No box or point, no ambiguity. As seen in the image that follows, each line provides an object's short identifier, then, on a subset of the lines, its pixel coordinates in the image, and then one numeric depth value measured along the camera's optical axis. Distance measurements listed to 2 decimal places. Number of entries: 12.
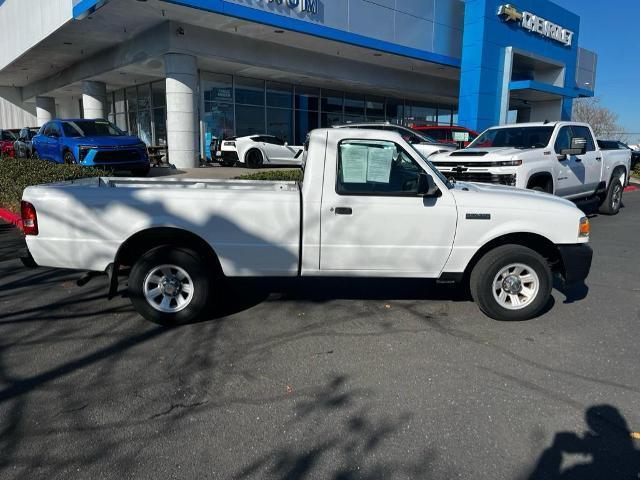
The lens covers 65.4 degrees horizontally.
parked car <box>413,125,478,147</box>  16.62
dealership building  18.27
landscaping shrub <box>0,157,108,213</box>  8.98
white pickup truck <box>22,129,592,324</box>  4.48
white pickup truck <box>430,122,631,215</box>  8.40
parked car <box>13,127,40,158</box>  20.54
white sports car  19.92
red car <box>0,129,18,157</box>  24.09
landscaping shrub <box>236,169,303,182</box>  10.55
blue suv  13.90
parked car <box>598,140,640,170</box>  19.63
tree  71.33
